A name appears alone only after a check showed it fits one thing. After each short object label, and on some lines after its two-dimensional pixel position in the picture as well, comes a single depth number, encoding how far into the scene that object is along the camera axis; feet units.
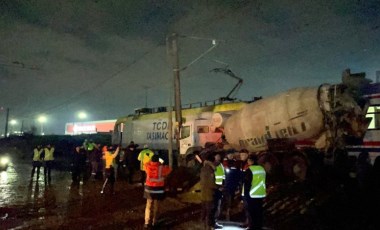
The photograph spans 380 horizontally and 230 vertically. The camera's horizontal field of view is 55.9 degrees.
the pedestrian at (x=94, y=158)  51.85
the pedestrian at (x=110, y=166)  41.88
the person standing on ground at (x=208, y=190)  25.66
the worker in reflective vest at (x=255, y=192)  23.89
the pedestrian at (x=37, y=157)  54.49
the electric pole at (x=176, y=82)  56.08
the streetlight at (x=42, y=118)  219.65
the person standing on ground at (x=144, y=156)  40.52
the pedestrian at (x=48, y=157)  54.39
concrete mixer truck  37.24
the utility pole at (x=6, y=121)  213.25
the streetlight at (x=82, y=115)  241.55
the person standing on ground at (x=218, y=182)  26.73
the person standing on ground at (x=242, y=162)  31.70
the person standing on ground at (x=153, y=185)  26.58
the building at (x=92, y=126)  247.09
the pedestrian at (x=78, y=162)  52.37
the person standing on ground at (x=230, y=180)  30.17
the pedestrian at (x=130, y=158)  52.28
